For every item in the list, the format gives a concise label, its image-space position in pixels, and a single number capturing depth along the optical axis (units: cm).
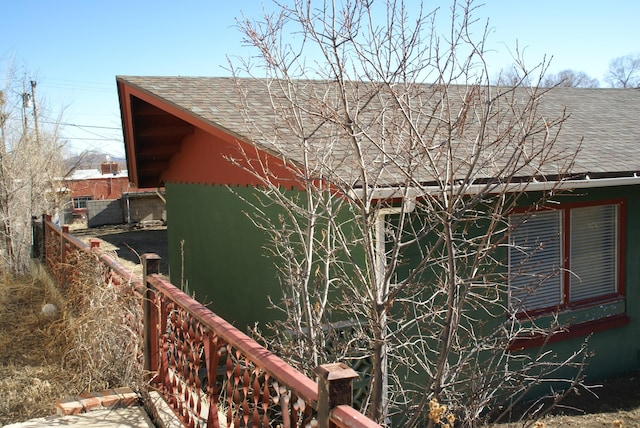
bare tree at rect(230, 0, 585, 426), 328
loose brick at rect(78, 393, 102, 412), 439
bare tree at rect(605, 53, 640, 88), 4247
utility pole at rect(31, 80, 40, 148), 2442
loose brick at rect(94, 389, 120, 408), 443
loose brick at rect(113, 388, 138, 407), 449
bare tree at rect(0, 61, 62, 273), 1088
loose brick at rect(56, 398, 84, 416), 435
